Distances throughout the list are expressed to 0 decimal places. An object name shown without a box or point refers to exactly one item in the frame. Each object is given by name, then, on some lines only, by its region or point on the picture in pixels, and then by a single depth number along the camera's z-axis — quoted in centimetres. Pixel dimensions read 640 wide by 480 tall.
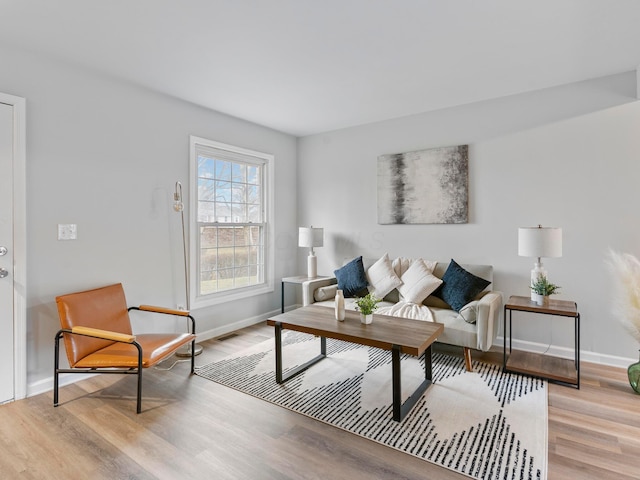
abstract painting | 381
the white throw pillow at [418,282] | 358
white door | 249
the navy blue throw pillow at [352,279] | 400
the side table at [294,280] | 441
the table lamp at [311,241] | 453
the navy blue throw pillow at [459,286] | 334
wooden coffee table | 231
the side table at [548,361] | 275
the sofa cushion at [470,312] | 299
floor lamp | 347
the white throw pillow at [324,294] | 396
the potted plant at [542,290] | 296
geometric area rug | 194
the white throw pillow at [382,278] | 385
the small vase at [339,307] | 286
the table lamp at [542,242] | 288
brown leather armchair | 242
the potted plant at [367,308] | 275
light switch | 278
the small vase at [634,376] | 262
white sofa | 293
